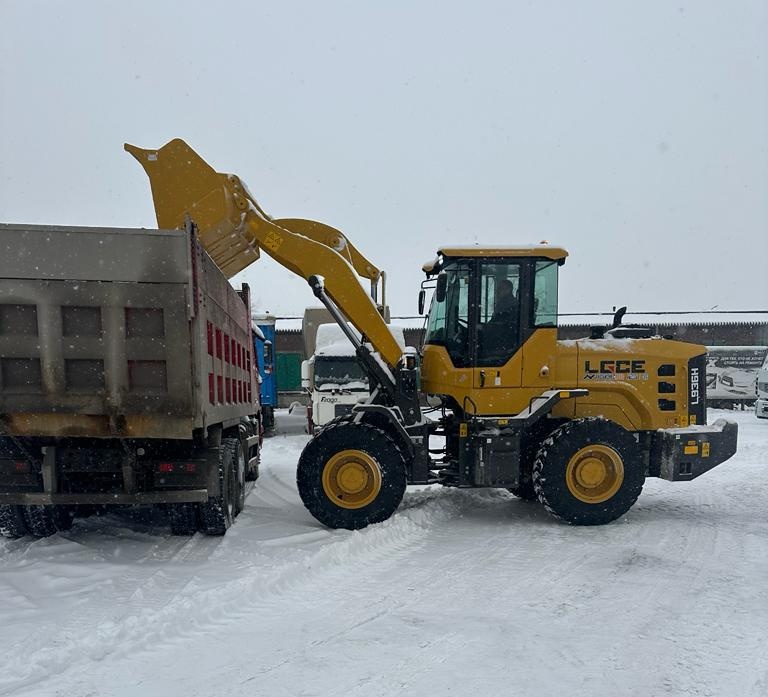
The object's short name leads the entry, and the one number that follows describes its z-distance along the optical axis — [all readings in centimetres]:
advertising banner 2270
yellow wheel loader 651
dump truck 482
